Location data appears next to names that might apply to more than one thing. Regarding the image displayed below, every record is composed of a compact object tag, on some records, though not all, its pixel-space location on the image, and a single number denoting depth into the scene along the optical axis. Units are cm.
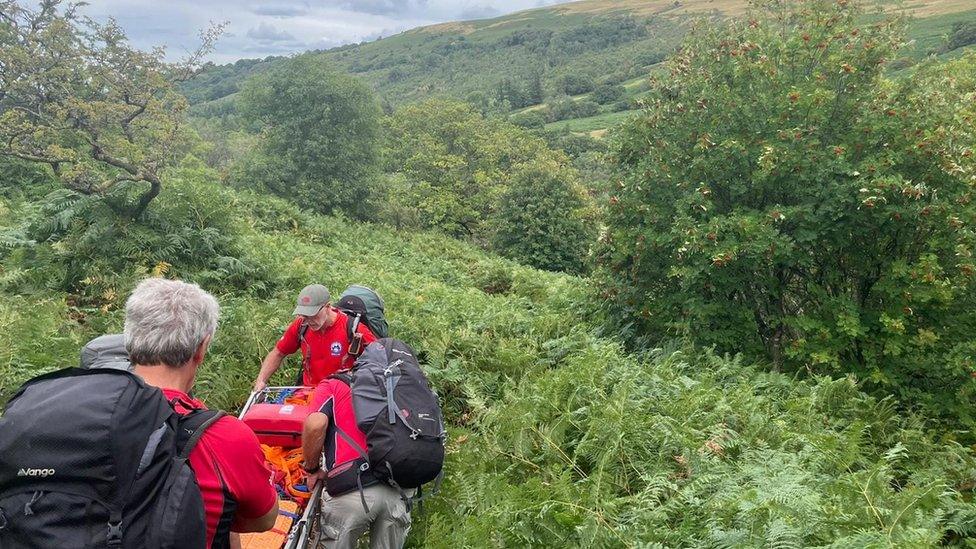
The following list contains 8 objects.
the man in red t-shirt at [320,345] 520
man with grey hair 236
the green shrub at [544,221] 2714
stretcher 374
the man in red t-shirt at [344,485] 377
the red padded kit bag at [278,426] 470
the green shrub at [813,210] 709
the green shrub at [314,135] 2730
